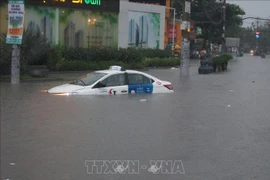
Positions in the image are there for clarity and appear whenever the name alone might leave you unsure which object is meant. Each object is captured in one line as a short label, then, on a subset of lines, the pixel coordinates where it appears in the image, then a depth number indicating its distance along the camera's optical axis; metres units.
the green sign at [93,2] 37.47
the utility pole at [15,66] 22.38
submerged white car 16.55
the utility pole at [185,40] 29.87
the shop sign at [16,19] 22.31
